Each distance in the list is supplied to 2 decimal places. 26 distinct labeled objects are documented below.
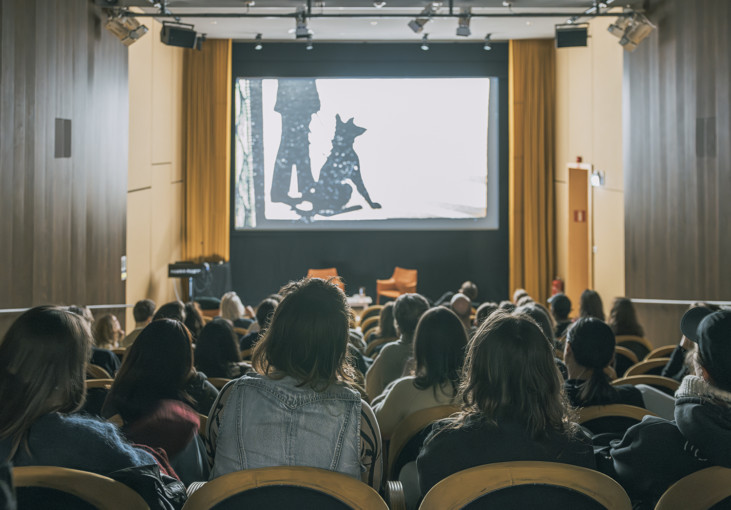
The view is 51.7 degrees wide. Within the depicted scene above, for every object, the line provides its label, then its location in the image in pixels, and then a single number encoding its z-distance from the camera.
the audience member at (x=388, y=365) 4.07
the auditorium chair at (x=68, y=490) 1.45
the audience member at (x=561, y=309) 6.18
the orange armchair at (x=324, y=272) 13.26
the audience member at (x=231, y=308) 7.02
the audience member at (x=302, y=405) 1.97
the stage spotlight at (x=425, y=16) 9.48
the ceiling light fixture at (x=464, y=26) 9.52
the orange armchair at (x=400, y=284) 13.53
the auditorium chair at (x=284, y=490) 1.57
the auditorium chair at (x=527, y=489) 1.57
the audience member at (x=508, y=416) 1.95
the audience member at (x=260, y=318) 4.86
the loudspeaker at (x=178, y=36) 9.73
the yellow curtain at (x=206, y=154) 13.46
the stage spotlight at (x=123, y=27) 8.70
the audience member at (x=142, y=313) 6.18
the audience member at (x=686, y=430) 1.89
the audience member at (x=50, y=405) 1.75
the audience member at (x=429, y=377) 3.00
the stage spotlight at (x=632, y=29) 8.59
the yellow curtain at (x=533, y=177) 13.46
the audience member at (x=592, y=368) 2.75
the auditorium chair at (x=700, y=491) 1.64
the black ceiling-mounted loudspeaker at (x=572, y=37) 9.84
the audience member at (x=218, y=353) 3.64
